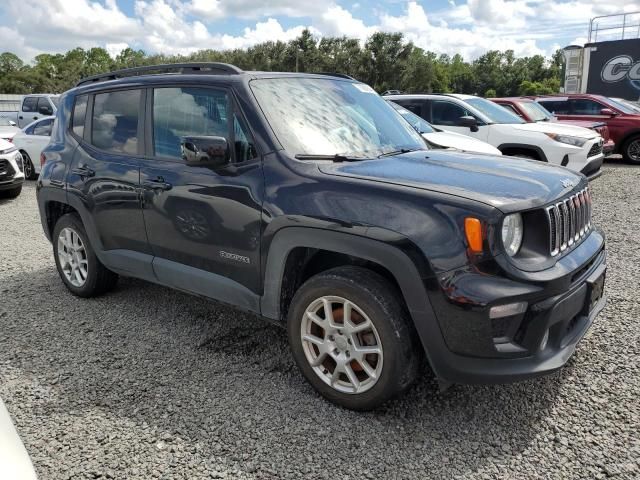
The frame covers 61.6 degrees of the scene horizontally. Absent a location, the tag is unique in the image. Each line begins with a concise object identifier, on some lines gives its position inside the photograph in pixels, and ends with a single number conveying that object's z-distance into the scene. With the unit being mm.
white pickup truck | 18844
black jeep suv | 2449
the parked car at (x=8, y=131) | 13336
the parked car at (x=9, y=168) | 9391
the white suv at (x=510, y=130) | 9023
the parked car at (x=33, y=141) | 11680
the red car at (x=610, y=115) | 12570
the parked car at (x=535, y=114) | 11024
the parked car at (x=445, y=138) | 7691
